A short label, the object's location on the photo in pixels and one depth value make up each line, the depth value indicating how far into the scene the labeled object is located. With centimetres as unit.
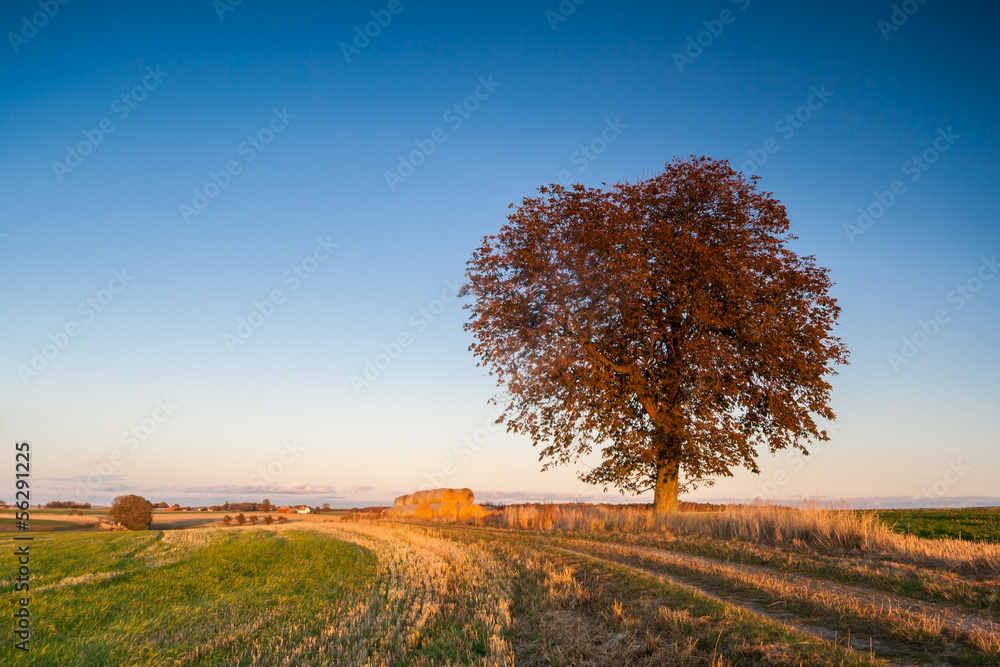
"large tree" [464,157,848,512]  2220
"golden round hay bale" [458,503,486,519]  3912
